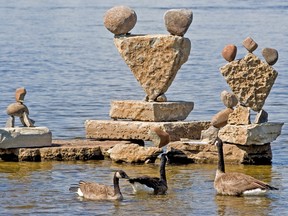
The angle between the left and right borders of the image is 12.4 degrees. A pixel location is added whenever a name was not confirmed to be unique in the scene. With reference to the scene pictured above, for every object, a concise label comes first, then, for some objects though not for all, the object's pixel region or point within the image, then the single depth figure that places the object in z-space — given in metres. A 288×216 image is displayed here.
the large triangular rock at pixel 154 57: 21.89
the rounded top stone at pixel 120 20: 22.11
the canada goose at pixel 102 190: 17.62
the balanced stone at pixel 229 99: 21.39
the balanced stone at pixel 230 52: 20.77
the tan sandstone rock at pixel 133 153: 20.86
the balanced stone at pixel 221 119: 21.31
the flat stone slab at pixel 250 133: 20.55
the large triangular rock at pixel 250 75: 20.80
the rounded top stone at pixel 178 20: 21.66
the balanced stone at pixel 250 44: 20.73
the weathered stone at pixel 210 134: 21.36
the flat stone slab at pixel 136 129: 21.73
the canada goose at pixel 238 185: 17.95
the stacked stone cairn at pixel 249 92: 20.70
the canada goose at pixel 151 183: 18.02
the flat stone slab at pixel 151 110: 21.94
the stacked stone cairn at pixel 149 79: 21.78
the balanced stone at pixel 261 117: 20.75
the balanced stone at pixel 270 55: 20.55
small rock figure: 21.44
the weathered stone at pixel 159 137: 21.03
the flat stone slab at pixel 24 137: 21.09
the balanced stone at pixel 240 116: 20.72
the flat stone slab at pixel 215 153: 20.86
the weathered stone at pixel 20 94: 21.61
